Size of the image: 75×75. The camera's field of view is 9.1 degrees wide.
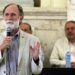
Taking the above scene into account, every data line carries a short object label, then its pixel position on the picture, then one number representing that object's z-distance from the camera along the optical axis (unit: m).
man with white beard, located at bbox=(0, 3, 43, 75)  3.44
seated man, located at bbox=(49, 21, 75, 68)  5.13
